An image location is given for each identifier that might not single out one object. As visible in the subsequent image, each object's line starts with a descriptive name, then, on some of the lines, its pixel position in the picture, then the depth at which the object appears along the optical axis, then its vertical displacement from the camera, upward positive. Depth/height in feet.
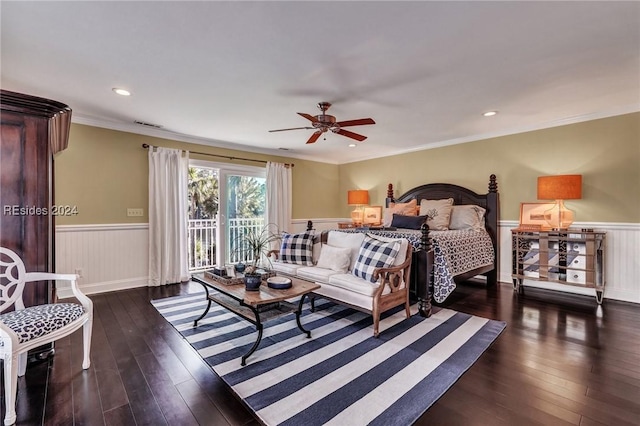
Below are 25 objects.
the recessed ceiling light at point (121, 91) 10.04 +4.31
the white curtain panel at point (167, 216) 14.87 -0.31
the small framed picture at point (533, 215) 13.66 -0.17
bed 10.43 -1.68
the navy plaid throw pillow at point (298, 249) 12.34 -1.72
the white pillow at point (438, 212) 15.43 -0.05
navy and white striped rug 5.68 -3.93
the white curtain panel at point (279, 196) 19.88 +1.07
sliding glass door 17.38 -0.10
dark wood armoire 6.72 +0.75
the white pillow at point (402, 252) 9.86 -1.45
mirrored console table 11.87 -2.06
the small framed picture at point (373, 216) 20.74 -0.37
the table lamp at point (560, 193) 11.96 +0.80
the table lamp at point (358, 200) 21.31 +0.80
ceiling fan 10.21 +3.27
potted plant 18.98 -1.92
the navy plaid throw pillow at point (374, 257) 9.52 -1.59
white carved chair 5.33 -2.42
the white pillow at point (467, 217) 15.08 -0.31
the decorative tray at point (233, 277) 8.97 -2.22
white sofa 9.12 -2.31
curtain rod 14.83 +3.43
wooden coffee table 7.51 -2.42
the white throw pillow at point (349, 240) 11.38 -1.26
